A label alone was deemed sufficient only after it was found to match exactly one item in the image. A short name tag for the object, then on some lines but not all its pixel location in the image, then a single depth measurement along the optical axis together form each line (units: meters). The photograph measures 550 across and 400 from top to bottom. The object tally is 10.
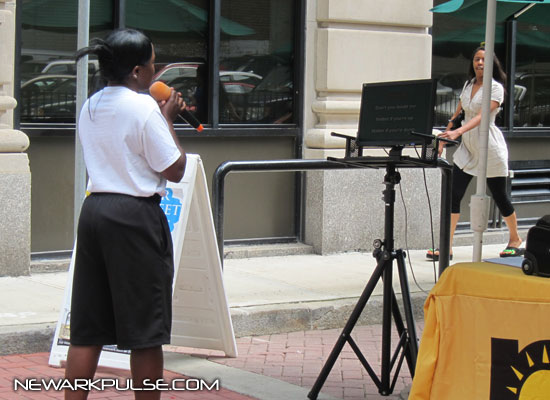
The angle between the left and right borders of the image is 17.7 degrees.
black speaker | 7.01
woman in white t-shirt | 7.35
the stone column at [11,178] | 13.49
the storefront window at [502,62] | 18.79
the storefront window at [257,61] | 16.53
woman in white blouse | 15.84
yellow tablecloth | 6.98
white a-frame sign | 10.43
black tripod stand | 9.04
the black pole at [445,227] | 10.83
